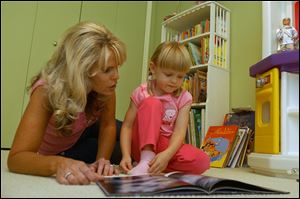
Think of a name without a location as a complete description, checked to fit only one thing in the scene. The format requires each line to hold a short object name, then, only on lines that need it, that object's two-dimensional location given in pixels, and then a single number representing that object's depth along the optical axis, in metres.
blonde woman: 0.69
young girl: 0.86
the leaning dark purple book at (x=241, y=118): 1.47
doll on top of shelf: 1.12
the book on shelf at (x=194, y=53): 1.76
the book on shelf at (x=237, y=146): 1.36
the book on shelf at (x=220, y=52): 1.70
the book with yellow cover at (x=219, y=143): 1.36
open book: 0.52
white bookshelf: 1.62
